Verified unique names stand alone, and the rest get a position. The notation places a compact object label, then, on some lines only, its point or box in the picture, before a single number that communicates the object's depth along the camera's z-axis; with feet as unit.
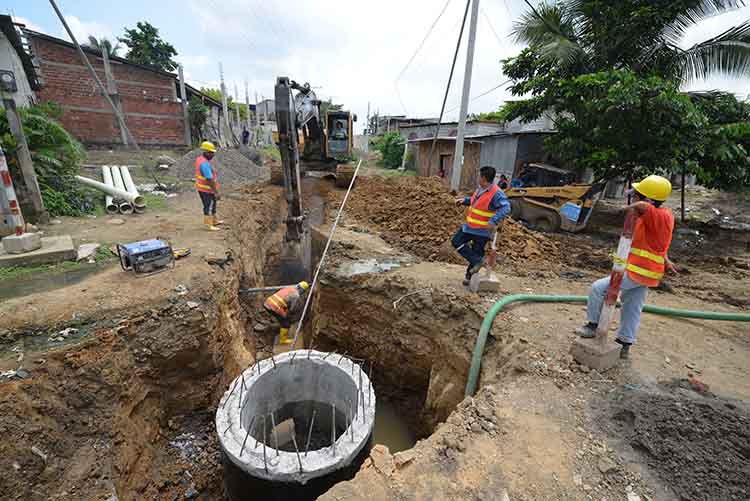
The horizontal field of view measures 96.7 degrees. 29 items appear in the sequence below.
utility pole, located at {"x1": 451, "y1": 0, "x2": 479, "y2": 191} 26.71
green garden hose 12.30
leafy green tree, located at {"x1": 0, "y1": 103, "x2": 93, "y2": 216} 23.11
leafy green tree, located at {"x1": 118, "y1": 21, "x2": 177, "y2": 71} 88.69
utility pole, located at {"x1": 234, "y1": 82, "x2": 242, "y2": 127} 96.03
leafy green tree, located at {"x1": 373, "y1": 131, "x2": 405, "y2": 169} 82.64
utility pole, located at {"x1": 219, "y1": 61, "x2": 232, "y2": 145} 75.37
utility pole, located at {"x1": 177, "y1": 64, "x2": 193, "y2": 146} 56.70
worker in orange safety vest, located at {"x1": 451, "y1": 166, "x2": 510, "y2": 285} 13.48
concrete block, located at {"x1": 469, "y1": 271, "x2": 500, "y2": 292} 15.81
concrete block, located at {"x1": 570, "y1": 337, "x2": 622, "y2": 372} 10.11
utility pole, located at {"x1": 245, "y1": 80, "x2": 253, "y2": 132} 100.78
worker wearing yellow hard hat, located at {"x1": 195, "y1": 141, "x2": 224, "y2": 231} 20.86
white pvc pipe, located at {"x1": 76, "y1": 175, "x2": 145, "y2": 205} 25.99
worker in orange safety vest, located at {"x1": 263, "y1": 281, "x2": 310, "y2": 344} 15.85
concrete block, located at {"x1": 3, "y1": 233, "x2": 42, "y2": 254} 16.11
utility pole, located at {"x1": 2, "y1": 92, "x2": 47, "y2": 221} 19.38
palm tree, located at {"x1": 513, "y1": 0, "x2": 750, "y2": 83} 28.40
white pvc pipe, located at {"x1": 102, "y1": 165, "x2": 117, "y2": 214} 25.55
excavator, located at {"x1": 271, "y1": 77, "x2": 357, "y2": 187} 39.11
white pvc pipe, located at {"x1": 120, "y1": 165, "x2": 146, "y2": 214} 26.61
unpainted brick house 48.01
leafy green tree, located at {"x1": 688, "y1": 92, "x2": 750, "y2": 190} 24.86
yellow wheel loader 28.96
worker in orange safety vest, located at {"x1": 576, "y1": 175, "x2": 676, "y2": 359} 8.70
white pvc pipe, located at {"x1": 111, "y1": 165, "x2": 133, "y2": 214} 25.93
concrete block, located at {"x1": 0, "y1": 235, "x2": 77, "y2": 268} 15.69
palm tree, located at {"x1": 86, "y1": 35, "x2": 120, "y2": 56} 83.96
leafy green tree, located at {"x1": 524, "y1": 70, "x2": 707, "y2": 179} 23.61
